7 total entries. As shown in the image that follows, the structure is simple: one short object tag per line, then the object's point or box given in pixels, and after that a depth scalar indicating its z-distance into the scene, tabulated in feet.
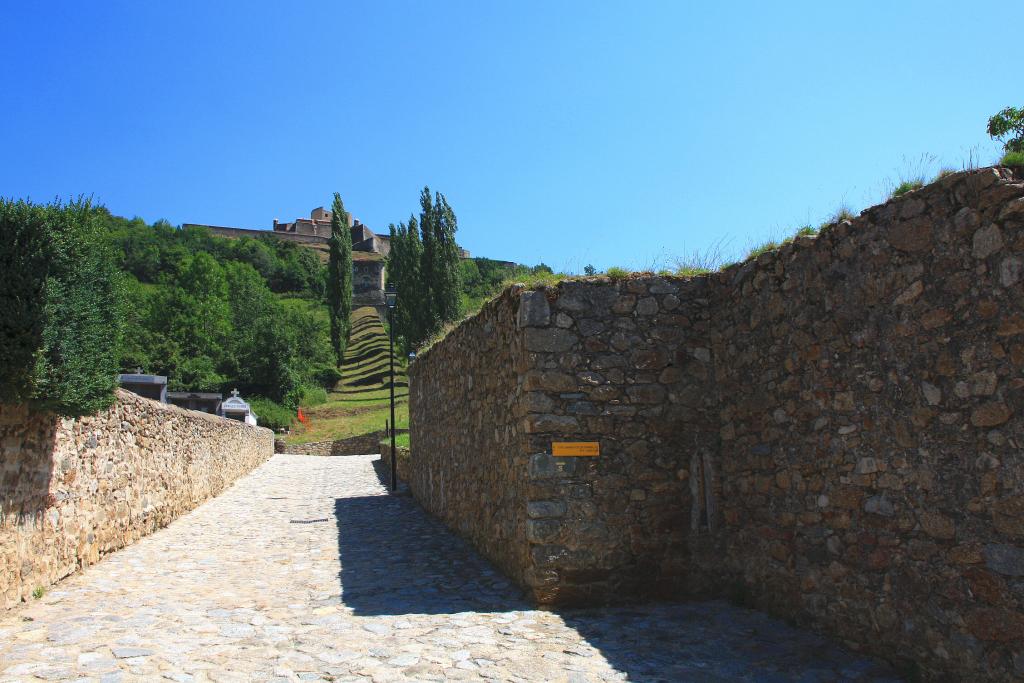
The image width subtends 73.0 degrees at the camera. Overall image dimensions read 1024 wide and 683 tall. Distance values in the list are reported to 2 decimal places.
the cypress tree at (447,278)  112.47
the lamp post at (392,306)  51.98
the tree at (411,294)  116.26
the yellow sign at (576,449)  19.85
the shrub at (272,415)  131.75
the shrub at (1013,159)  11.84
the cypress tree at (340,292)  193.06
